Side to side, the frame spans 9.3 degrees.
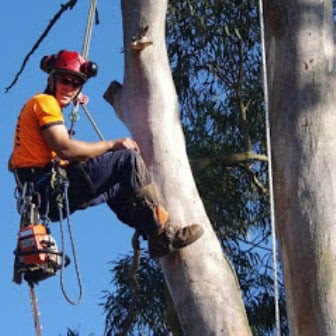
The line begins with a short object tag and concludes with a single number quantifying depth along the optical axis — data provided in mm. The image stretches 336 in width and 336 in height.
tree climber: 7801
